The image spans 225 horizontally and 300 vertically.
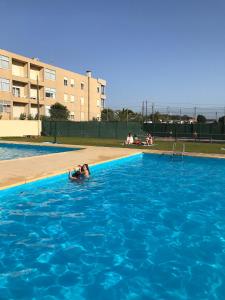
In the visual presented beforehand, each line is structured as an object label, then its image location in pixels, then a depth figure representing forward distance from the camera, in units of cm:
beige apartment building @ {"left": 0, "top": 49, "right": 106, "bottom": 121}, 3154
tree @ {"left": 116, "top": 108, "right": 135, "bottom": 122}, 4269
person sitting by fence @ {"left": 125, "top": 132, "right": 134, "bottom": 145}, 1960
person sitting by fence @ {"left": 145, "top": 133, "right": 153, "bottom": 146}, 1897
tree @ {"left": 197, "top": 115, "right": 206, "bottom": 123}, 2651
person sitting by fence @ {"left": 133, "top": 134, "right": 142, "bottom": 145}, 1930
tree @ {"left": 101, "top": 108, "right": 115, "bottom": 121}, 4428
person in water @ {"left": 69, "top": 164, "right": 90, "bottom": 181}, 930
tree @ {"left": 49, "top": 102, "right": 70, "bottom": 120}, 3417
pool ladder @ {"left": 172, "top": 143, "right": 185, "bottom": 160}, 1444
